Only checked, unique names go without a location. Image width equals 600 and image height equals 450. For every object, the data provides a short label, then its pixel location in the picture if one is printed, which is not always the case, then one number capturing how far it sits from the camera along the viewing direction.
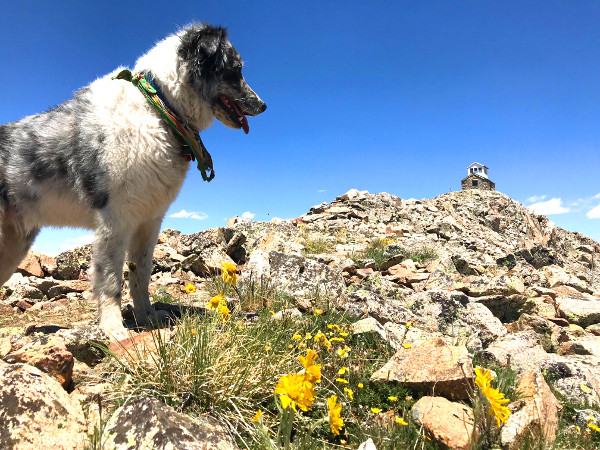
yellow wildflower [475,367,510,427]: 1.54
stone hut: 41.72
